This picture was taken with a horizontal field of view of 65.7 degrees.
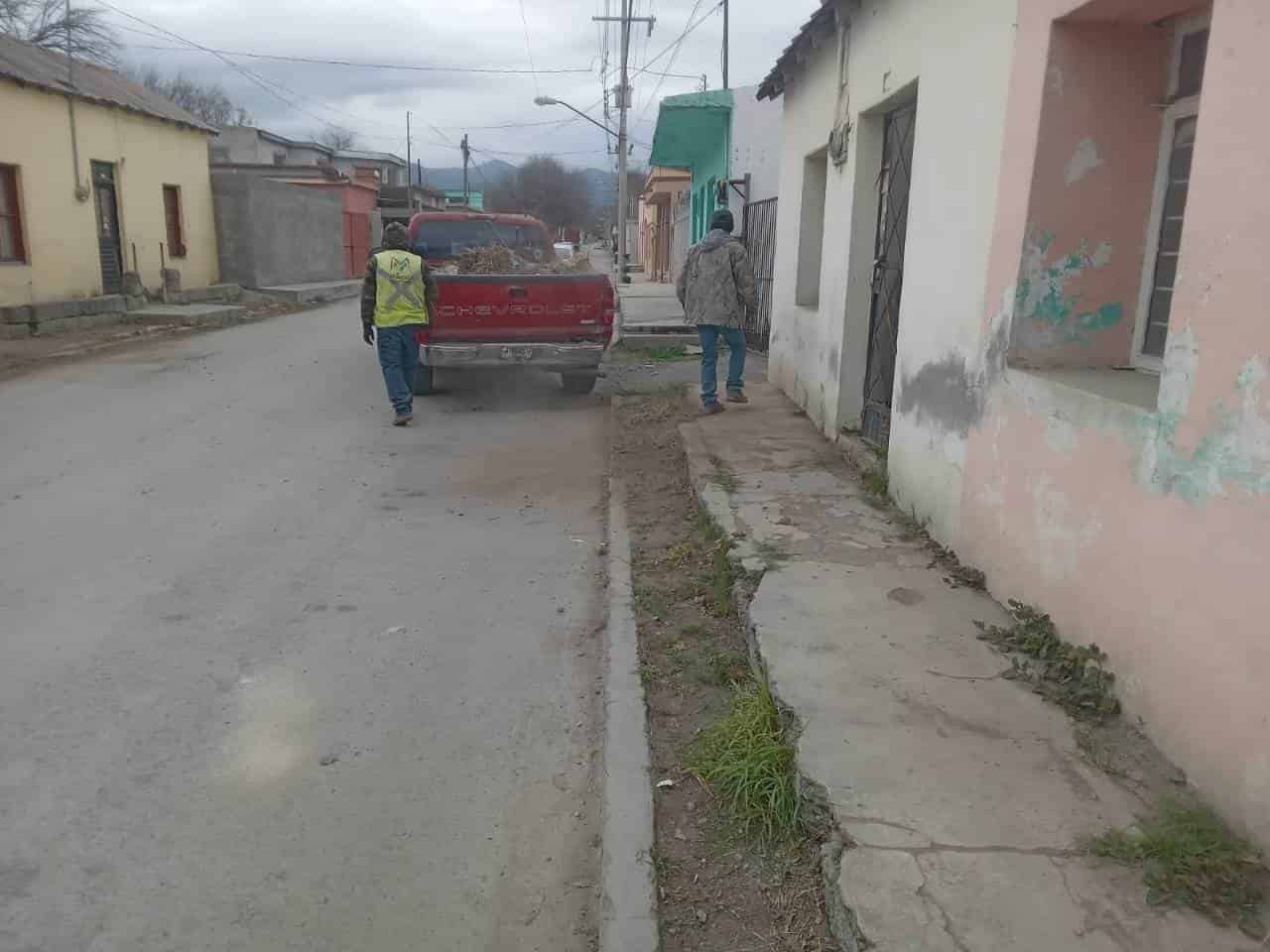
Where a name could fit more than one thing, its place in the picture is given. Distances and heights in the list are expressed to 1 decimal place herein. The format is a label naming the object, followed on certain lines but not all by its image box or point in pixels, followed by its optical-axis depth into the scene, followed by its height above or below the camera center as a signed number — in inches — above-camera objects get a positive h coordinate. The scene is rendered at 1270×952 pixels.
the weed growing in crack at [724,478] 247.9 -57.9
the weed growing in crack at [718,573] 188.4 -64.0
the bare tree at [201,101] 2108.8 +294.2
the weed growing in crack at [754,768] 118.9 -65.3
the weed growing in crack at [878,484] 235.1 -54.3
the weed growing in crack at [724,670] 159.5 -67.1
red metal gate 1327.5 -0.1
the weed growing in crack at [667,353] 562.3 -59.0
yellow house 634.2 +38.0
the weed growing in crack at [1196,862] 93.3 -58.5
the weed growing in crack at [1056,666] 129.6 -56.1
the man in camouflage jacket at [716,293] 350.0 -14.8
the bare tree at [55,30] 1146.0 +245.9
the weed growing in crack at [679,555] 218.0 -67.2
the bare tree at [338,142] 2499.4 +254.1
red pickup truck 383.2 -29.6
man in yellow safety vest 357.4 -22.0
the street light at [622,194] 1182.8 +66.5
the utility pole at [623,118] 1176.2 +156.0
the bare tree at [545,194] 3245.6 +172.3
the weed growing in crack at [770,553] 187.3 -57.6
